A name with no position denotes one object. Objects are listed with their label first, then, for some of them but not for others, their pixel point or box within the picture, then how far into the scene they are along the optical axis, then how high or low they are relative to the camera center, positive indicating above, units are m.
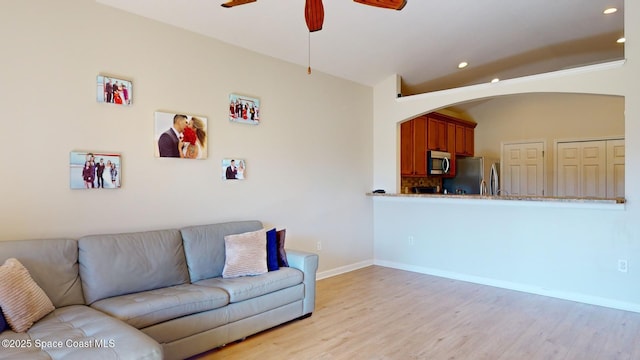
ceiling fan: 2.24 +1.04
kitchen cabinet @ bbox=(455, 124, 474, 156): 7.19 +0.69
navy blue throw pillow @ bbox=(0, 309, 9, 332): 1.98 -0.77
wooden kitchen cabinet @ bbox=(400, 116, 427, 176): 5.90 +0.47
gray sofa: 1.90 -0.81
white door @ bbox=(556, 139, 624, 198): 6.11 +0.10
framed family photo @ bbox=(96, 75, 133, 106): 3.02 +0.73
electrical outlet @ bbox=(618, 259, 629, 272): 3.67 -0.90
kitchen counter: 3.74 -0.27
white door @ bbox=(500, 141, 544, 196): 6.91 +0.12
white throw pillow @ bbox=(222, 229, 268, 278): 3.22 -0.68
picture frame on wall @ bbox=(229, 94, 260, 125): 3.91 +0.73
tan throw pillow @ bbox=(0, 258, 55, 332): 2.04 -0.68
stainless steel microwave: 6.42 +0.24
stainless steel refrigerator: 6.81 -0.05
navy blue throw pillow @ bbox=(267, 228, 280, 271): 3.39 -0.69
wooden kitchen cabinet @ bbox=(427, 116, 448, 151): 6.43 +0.74
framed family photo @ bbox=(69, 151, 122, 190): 2.90 +0.07
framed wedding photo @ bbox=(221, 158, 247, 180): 3.85 +0.09
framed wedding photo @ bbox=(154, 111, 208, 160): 3.36 +0.40
